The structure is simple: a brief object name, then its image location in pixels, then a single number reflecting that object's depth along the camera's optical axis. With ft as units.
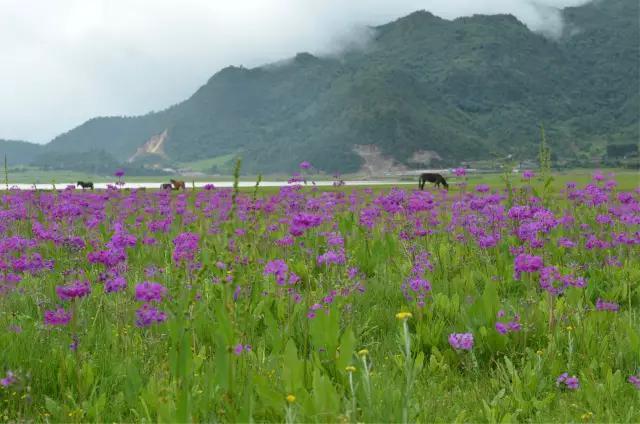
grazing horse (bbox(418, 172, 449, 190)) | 156.97
